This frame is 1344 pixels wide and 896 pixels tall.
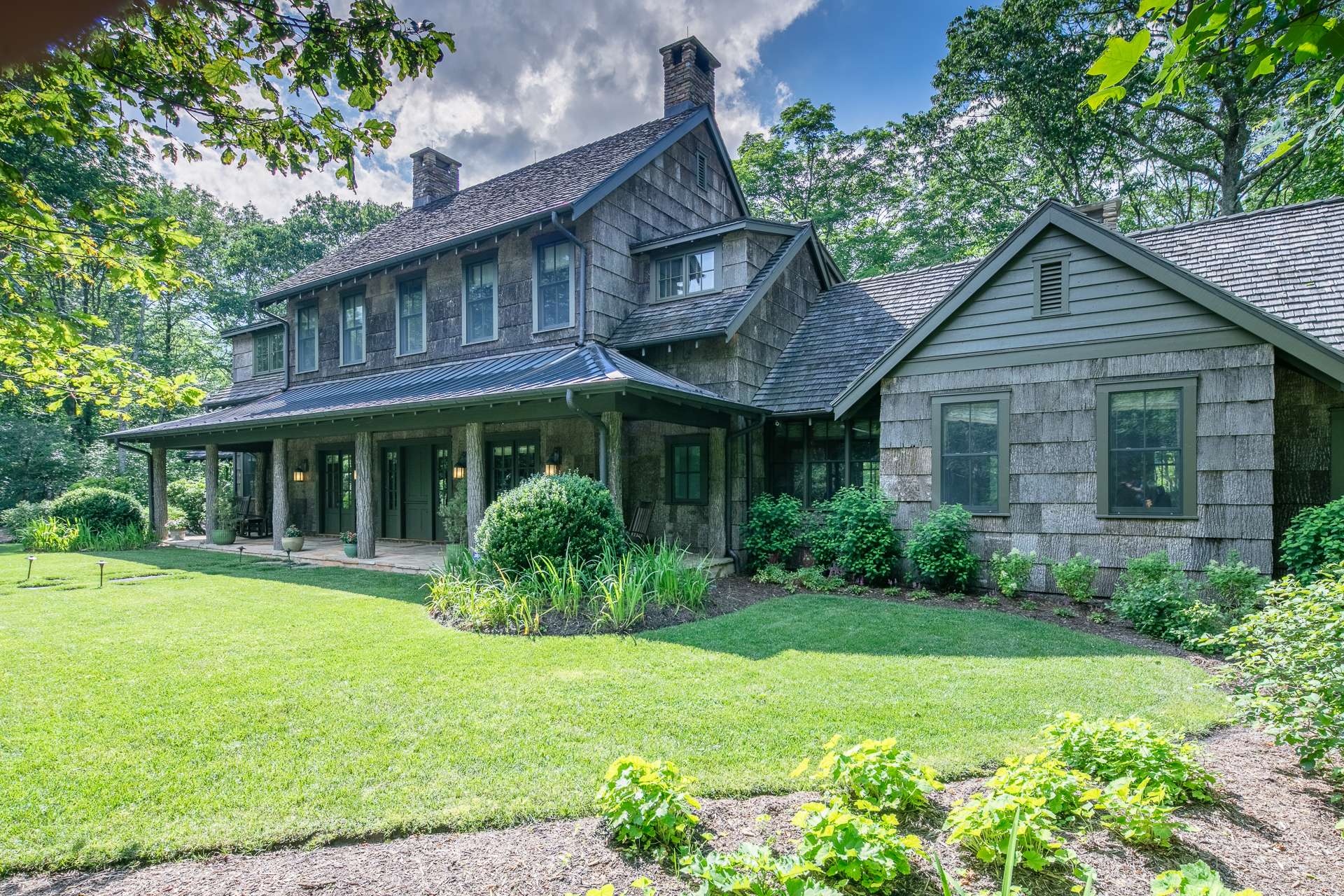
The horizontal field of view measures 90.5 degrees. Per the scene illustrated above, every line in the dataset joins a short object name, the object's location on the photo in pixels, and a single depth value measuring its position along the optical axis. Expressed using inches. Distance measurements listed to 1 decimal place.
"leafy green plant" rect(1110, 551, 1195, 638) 267.9
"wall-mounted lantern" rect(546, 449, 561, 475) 481.7
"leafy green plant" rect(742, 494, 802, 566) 417.1
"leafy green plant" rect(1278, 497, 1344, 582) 252.2
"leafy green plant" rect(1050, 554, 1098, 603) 309.3
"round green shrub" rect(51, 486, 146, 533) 601.0
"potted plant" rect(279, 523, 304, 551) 505.8
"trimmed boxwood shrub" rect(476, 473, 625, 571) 317.4
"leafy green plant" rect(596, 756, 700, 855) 110.2
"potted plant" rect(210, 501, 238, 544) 582.2
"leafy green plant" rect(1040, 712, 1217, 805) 121.4
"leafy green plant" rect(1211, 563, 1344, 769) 124.7
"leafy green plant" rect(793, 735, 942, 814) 118.1
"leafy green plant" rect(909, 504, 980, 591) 342.3
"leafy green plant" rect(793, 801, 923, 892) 94.8
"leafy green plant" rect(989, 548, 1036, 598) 327.9
